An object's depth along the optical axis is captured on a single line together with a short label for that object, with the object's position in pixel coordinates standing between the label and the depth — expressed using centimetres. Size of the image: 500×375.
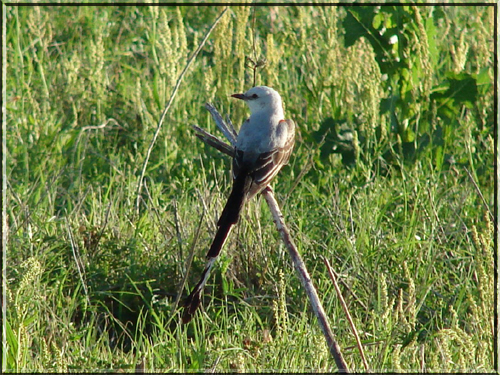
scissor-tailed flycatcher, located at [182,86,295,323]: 671
